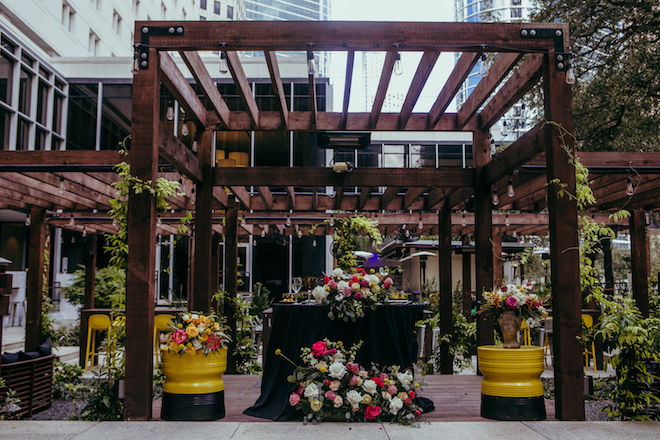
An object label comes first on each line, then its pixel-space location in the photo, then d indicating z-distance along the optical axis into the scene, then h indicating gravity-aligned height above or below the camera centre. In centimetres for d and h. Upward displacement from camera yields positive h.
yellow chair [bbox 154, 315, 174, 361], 888 -88
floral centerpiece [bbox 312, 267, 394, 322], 467 -22
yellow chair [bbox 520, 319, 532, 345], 870 -109
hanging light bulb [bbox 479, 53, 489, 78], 438 +172
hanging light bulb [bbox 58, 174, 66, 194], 707 +110
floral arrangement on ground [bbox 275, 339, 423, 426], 419 -98
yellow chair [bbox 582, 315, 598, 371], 862 -135
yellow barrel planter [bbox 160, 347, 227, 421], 423 -93
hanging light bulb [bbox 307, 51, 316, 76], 428 +163
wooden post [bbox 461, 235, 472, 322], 964 -29
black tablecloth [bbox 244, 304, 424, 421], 480 -61
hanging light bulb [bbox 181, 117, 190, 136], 577 +155
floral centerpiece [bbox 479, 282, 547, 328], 443 -29
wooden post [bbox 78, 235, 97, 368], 1045 -7
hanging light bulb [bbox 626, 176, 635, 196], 654 +101
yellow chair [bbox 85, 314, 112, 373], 866 -88
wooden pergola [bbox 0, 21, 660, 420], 428 +117
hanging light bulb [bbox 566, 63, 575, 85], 430 +154
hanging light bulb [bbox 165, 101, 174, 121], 534 +157
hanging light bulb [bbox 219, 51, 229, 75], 439 +168
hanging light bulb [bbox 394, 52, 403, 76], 449 +171
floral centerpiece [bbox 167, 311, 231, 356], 419 -53
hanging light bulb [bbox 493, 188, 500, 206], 634 +84
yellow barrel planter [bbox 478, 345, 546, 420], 428 -92
